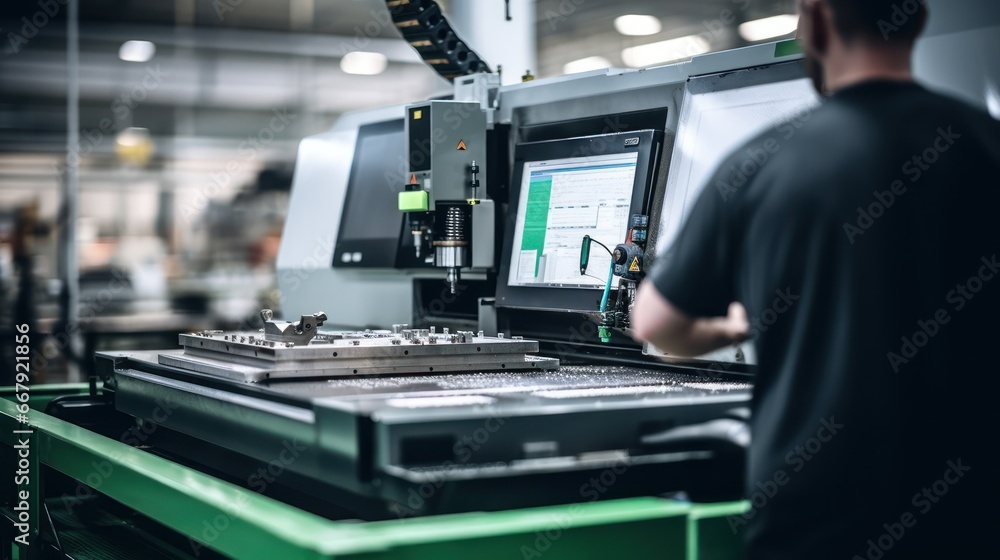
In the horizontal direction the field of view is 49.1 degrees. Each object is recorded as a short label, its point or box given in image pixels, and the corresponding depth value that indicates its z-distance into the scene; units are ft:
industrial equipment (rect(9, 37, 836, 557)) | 5.45
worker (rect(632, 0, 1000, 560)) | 4.32
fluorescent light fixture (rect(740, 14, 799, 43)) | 27.01
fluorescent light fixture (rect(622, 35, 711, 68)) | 31.01
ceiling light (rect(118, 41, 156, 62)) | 30.12
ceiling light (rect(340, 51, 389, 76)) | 33.86
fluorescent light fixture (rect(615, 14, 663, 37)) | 31.12
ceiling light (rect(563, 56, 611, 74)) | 32.69
